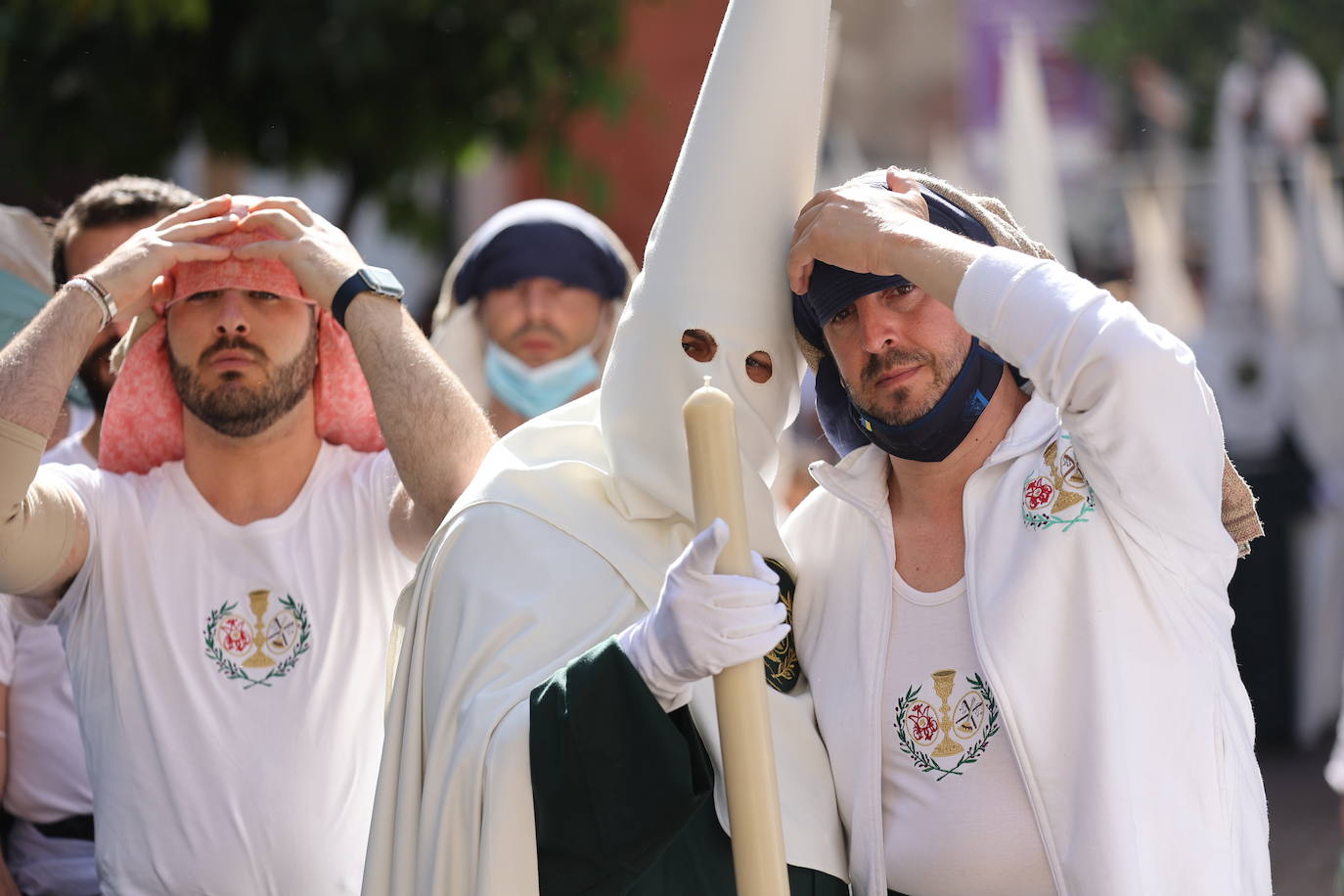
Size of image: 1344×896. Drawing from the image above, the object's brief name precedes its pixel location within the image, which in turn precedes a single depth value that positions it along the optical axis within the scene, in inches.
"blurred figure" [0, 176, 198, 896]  282.2
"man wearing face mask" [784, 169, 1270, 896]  202.2
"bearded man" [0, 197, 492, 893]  253.6
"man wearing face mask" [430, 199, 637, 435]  388.2
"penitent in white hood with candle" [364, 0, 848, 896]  201.2
